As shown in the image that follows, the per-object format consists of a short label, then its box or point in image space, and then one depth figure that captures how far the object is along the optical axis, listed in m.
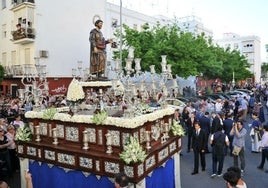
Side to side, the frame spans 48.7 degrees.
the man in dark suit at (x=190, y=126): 12.27
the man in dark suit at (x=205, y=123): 12.14
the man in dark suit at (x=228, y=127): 11.54
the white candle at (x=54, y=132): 7.49
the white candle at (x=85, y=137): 6.84
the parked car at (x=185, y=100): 20.98
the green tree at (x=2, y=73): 25.27
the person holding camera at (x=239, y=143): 9.40
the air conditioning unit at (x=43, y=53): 25.50
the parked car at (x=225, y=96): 24.60
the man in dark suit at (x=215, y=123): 11.81
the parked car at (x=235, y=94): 26.42
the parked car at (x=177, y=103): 19.22
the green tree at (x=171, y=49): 23.70
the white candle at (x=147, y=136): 6.76
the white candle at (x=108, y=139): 6.41
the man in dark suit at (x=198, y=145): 9.91
